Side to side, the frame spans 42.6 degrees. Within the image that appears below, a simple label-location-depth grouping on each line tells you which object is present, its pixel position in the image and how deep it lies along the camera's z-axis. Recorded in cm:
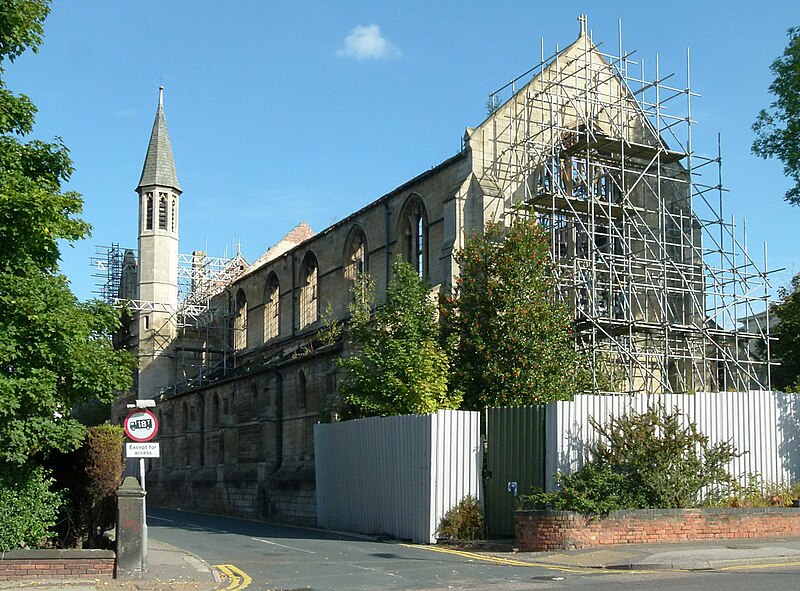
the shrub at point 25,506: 1512
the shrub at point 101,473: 1656
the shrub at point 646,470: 1836
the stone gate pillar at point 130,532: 1526
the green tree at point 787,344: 3266
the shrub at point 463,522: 2017
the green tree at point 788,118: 2745
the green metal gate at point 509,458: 1991
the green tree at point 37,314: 1462
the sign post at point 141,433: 1602
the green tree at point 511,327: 2475
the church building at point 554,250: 3044
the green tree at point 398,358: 2444
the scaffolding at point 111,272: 6969
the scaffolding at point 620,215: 3009
